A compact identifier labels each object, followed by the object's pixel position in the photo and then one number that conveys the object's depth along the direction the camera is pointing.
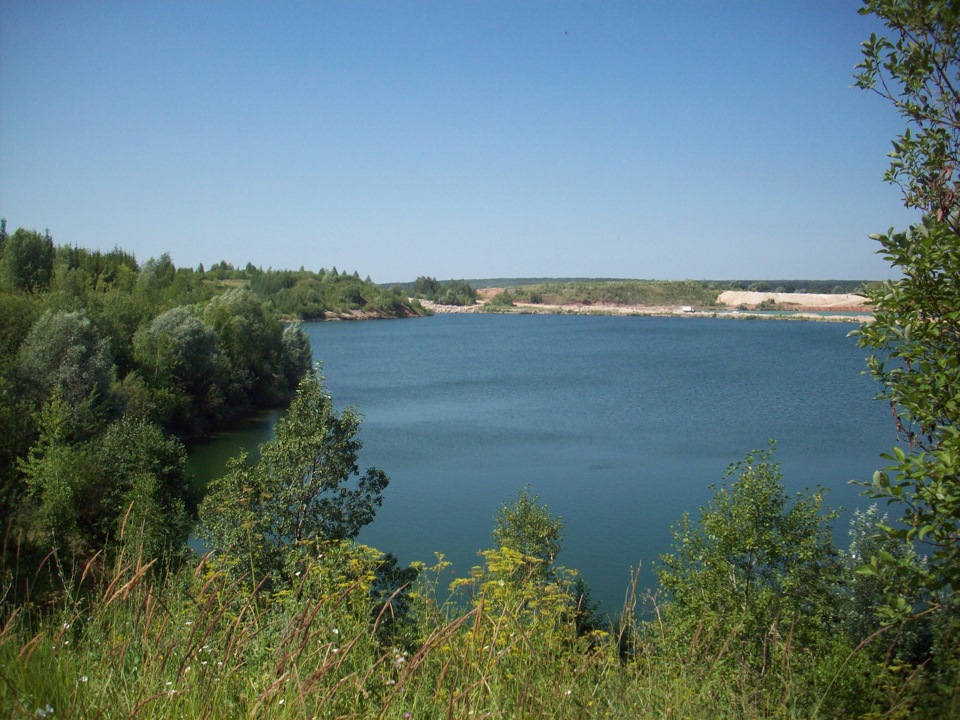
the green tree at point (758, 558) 9.39
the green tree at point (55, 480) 14.26
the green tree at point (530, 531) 13.46
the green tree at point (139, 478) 14.45
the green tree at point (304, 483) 12.23
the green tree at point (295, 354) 36.75
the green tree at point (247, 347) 32.25
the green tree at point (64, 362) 19.92
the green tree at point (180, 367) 25.83
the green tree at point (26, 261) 31.19
